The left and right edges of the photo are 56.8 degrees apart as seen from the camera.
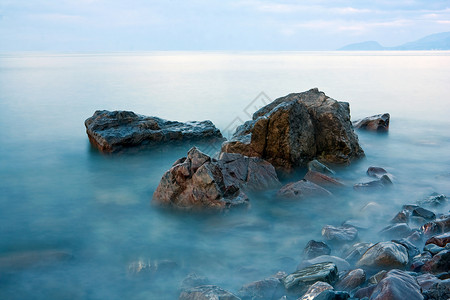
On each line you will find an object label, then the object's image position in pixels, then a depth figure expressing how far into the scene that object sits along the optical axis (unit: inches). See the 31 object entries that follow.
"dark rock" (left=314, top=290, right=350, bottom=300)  160.1
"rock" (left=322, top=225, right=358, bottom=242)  247.3
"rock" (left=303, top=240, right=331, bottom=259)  227.7
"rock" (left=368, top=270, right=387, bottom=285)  188.1
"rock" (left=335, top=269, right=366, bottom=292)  187.6
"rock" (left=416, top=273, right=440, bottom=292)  169.9
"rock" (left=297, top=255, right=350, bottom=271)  211.2
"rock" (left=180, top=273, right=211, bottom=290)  201.9
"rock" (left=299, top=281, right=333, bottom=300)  174.6
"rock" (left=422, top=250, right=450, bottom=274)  191.3
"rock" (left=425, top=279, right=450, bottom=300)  159.5
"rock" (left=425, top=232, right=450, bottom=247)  219.8
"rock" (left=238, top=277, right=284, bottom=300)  189.9
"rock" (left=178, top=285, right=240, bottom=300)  180.7
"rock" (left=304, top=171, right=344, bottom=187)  346.0
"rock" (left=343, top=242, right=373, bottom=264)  221.8
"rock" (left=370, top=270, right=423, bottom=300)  155.8
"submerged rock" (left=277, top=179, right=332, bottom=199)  318.7
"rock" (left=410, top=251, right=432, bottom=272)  200.2
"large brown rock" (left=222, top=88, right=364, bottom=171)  379.2
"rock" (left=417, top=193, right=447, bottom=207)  304.8
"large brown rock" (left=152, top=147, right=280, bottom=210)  293.0
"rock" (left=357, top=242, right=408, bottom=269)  204.4
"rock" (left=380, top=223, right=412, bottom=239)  247.8
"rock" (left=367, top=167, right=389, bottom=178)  382.3
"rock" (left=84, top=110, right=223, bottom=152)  446.6
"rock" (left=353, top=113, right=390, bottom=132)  574.2
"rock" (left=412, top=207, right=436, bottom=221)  273.4
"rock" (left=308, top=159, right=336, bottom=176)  368.5
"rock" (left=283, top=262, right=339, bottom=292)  187.0
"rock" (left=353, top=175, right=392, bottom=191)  340.5
